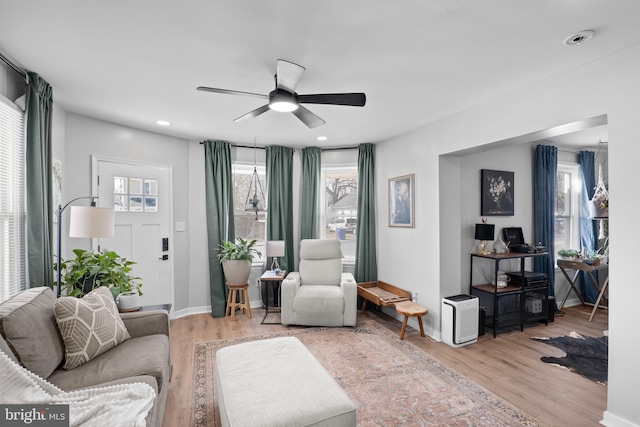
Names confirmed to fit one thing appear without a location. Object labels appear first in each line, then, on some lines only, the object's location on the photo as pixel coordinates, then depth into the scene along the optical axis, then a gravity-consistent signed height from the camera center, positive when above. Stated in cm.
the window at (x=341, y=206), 508 +15
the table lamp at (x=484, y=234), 379 -24
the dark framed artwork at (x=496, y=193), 405 +27
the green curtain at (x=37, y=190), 241 +22
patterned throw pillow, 194 -70
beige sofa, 165 -85
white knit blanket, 136 -86
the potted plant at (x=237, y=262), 417 -59
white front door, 380 +0
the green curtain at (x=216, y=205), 450 +16
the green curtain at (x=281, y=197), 482 +29
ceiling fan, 208 +84
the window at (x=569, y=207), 498 +10
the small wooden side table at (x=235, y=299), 426 -113
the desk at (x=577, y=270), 430 -86
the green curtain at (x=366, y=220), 480 -7
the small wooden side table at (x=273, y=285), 427 -102
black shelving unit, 373 -105
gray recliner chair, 390 -107
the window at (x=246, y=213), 493 +7
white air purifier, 338 -114
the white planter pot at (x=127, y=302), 287 -76
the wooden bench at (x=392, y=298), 359 -106
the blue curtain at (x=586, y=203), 500 +16
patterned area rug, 221 -140
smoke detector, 186 +105
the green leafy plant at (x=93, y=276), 273 -52
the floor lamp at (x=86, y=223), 254 -4
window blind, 226 +12
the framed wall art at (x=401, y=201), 406 +18
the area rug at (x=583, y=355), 288 -142
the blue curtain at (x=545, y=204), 444 +13
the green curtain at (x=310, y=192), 496 +37
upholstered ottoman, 159 -98
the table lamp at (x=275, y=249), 444 -46
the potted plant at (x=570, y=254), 456 -59
